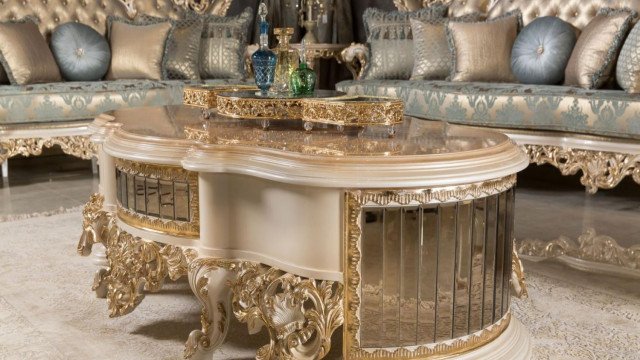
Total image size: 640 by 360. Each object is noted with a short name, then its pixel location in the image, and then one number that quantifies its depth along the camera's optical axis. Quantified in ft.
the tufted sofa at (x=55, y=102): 12.47
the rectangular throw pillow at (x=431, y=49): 14.06
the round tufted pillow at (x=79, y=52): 14.33
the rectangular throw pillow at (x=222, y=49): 15.58
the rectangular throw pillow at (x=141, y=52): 14.66
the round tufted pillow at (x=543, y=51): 12.43
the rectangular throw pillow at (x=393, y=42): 14.66
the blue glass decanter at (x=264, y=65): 7.84
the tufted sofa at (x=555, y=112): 10.02
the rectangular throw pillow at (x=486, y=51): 13.35
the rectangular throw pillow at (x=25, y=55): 13.28
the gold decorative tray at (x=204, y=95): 7.98
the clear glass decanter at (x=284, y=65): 8.02
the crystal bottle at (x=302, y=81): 7.63
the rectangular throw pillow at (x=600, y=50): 11.54
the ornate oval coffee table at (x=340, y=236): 5.08
